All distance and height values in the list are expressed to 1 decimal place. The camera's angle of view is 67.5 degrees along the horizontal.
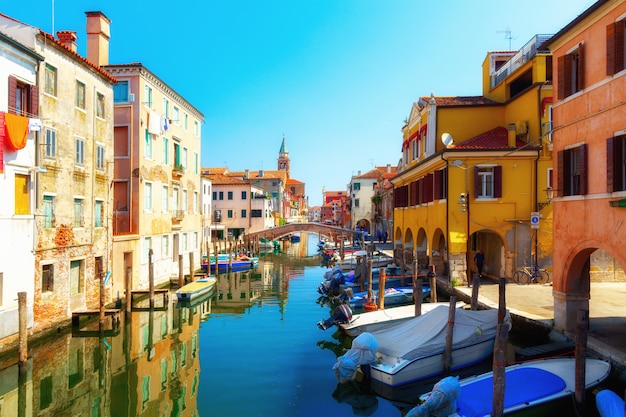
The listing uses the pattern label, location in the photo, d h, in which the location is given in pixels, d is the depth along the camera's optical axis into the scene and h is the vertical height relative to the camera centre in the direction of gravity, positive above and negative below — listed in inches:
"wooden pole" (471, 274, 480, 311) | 557.3 -99.7
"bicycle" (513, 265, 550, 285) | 823.1 -113.3
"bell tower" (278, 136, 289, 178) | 5002.5 +557.3
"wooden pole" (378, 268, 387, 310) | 765.9 -134.5
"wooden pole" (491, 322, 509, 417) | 339.3 -115.5
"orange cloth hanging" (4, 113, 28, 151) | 570.9 +99.9
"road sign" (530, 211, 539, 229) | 793.6 -14.9
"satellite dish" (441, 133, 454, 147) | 840.3 +127.9
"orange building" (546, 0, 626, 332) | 426.0 +63.3
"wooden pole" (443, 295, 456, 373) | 497.7 -137.3
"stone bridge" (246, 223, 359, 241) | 2155.0 -89.0
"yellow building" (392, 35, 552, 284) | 816.9 +65.3
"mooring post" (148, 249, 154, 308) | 869.2 -137.6
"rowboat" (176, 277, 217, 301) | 959.0 -166.9
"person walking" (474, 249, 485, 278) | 877.6 -91.7
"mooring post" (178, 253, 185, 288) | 1086.4 -149.1
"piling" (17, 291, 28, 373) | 515.5 -130.9
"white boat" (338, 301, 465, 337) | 634.2 -150.5
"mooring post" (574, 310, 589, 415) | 359.6 -113.0
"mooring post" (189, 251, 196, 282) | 1150.8 -143.8
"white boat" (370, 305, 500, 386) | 475.8 -143.8
